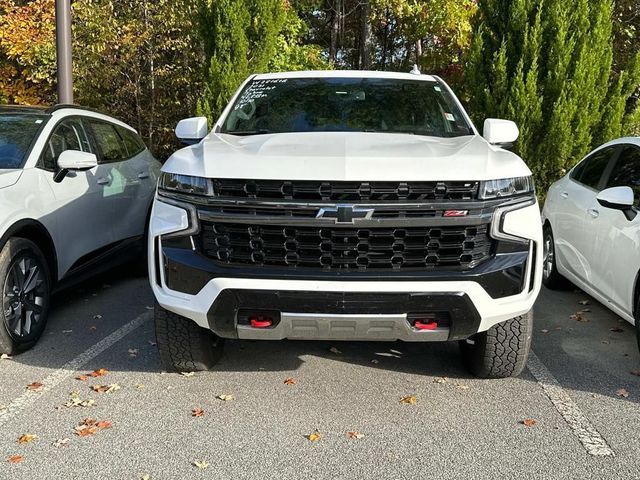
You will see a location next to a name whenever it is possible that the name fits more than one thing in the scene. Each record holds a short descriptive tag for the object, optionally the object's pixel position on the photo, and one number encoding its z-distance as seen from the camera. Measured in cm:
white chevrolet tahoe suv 353
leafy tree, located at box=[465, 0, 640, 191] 1051
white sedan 471
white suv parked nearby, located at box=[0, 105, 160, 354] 461
